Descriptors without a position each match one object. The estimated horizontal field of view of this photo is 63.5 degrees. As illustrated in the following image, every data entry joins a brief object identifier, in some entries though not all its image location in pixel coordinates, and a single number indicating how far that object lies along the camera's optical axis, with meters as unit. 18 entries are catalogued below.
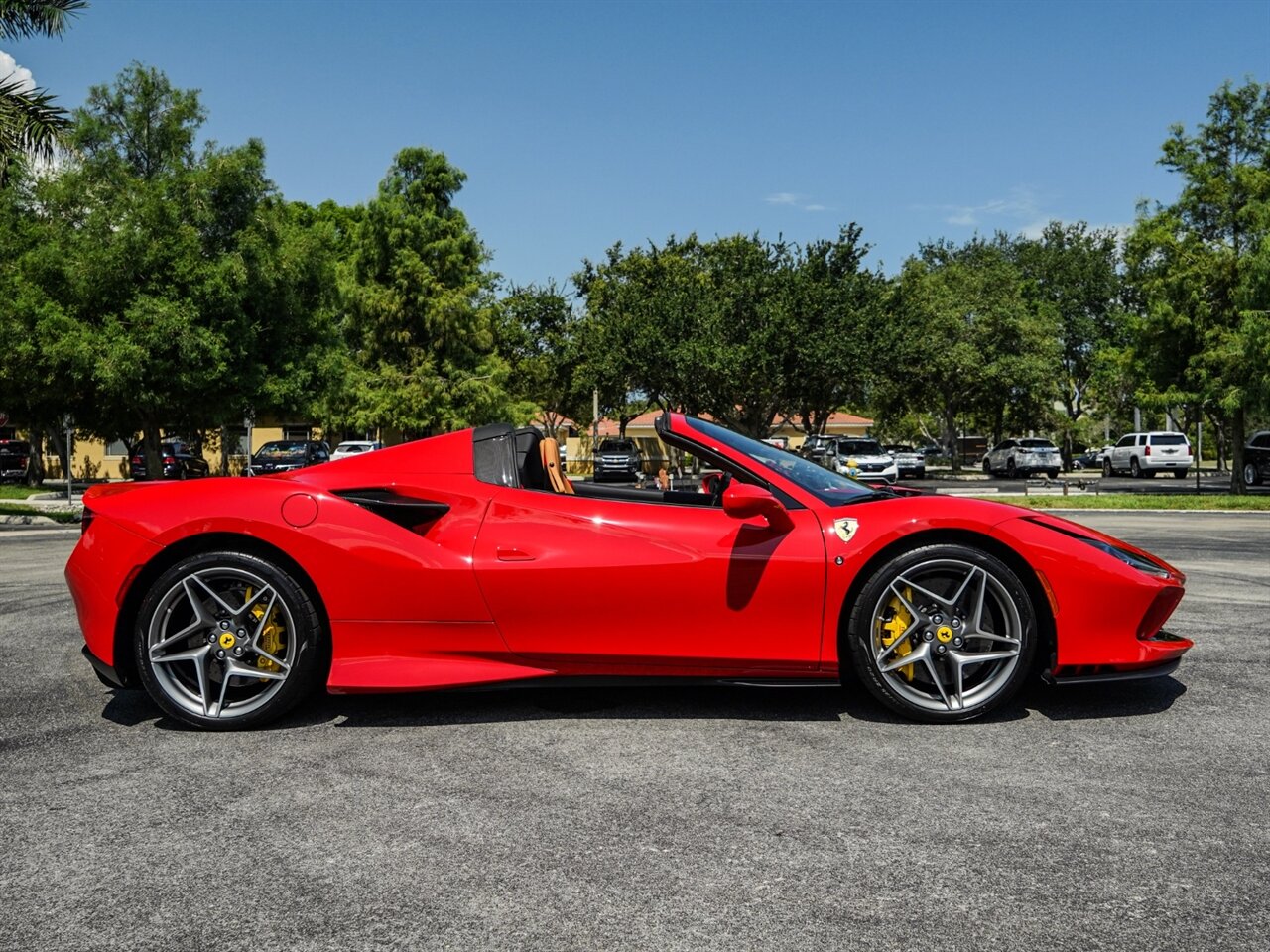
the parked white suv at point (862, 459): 36.62
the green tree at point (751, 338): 35.06
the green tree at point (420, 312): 40.62
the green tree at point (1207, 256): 24.84
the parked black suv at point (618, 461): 39.34
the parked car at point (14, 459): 40.97
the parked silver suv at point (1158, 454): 40.16
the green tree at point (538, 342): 48.91
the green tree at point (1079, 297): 57.94
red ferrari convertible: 4.06
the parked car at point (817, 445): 37.48
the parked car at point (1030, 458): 43.83
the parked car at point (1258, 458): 28.52
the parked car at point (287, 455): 35.97
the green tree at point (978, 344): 48.12
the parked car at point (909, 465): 40.28
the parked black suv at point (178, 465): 35.44
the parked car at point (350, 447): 37.01
